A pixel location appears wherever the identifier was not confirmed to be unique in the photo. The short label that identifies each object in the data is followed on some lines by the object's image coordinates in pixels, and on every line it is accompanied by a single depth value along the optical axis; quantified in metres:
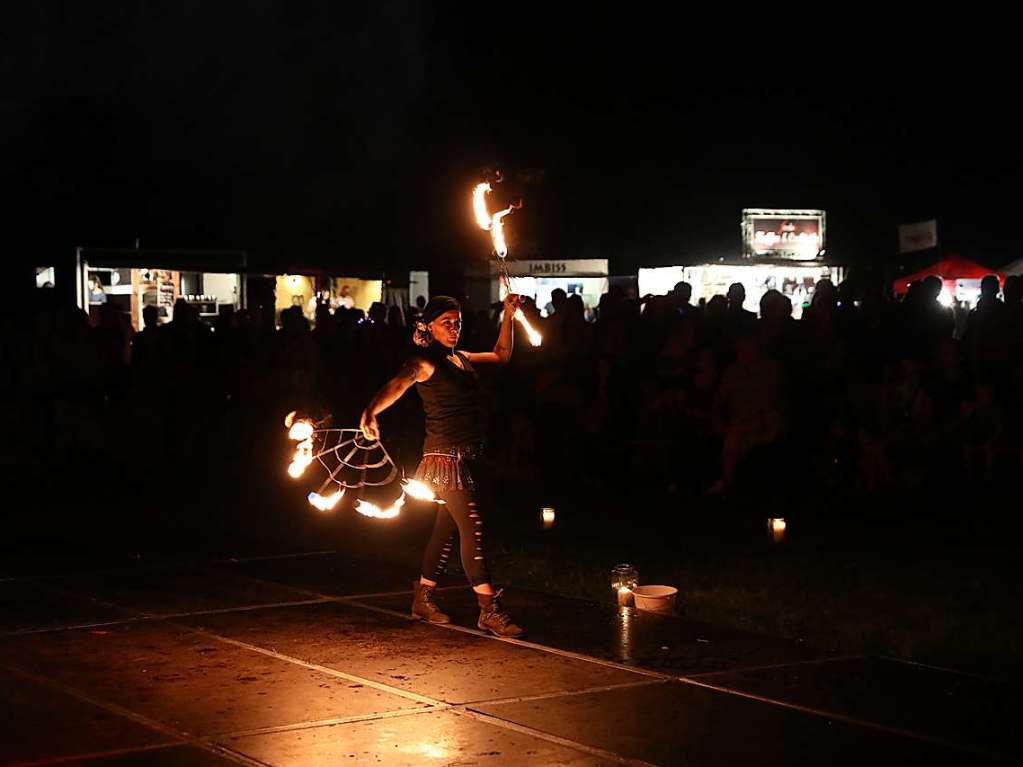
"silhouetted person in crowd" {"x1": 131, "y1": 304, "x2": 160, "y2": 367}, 18.39
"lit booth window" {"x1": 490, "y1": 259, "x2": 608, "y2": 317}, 26.55
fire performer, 9.02
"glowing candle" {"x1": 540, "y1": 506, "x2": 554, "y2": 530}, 12.71
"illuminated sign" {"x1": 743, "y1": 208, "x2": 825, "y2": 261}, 36.02
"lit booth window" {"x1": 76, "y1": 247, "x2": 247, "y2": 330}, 24.20
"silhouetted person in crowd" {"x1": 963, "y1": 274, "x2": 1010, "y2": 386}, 13.58
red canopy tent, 26.47
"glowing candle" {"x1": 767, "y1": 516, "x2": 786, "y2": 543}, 11.80
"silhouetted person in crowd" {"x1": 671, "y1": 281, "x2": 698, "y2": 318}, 15.87
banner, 31.86
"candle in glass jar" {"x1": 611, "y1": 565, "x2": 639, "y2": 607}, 9.75
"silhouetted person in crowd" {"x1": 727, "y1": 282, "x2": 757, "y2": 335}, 15.52
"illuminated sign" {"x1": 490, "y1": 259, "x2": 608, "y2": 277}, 26.55
